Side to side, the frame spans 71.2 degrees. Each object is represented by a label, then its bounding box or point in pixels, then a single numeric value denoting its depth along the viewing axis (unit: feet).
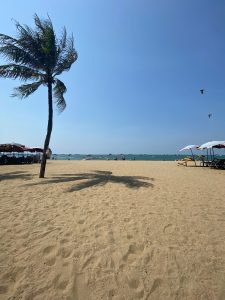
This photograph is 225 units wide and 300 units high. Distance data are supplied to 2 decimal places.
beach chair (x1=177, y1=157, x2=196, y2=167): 60.60
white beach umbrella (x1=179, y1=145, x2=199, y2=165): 61.14
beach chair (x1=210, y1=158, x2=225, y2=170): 47.86
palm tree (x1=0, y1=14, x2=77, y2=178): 29.29
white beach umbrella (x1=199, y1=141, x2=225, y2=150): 46.35
